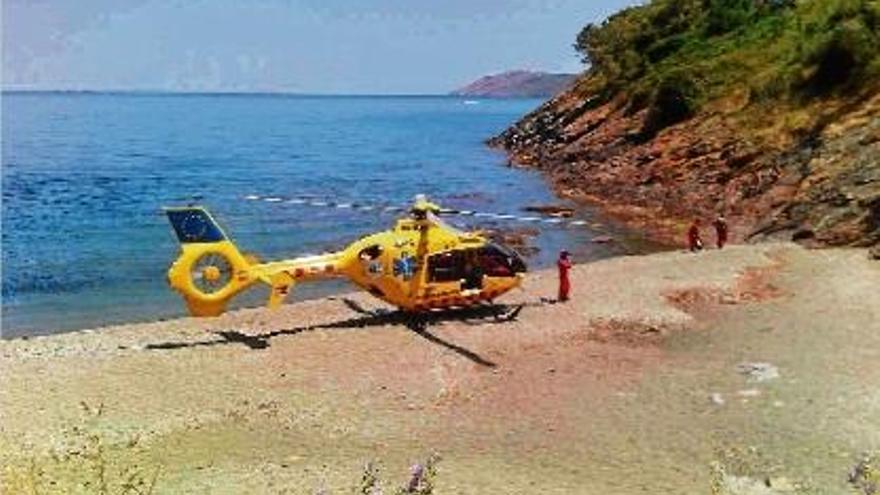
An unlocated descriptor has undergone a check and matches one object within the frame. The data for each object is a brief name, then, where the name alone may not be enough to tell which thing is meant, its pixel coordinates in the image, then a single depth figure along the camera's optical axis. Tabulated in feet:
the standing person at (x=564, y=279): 89.76
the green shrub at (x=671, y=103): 192.03
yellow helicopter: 73.31
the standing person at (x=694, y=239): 117.91
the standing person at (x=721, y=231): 117.39
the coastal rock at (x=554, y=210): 162.72
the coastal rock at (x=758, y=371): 68.64
